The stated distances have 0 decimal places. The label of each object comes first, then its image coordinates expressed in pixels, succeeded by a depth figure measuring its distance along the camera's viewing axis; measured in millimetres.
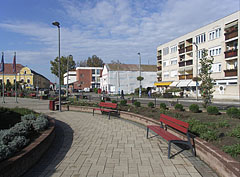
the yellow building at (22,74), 80938
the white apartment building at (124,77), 58625
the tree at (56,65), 84500
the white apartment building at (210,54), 29875
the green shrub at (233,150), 4066
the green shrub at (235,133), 5202
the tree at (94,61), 102494
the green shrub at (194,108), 9570
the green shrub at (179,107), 10227
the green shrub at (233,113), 7836
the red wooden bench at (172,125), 4926
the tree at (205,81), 9812
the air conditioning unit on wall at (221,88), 29859
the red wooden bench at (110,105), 11005
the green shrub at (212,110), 8672
